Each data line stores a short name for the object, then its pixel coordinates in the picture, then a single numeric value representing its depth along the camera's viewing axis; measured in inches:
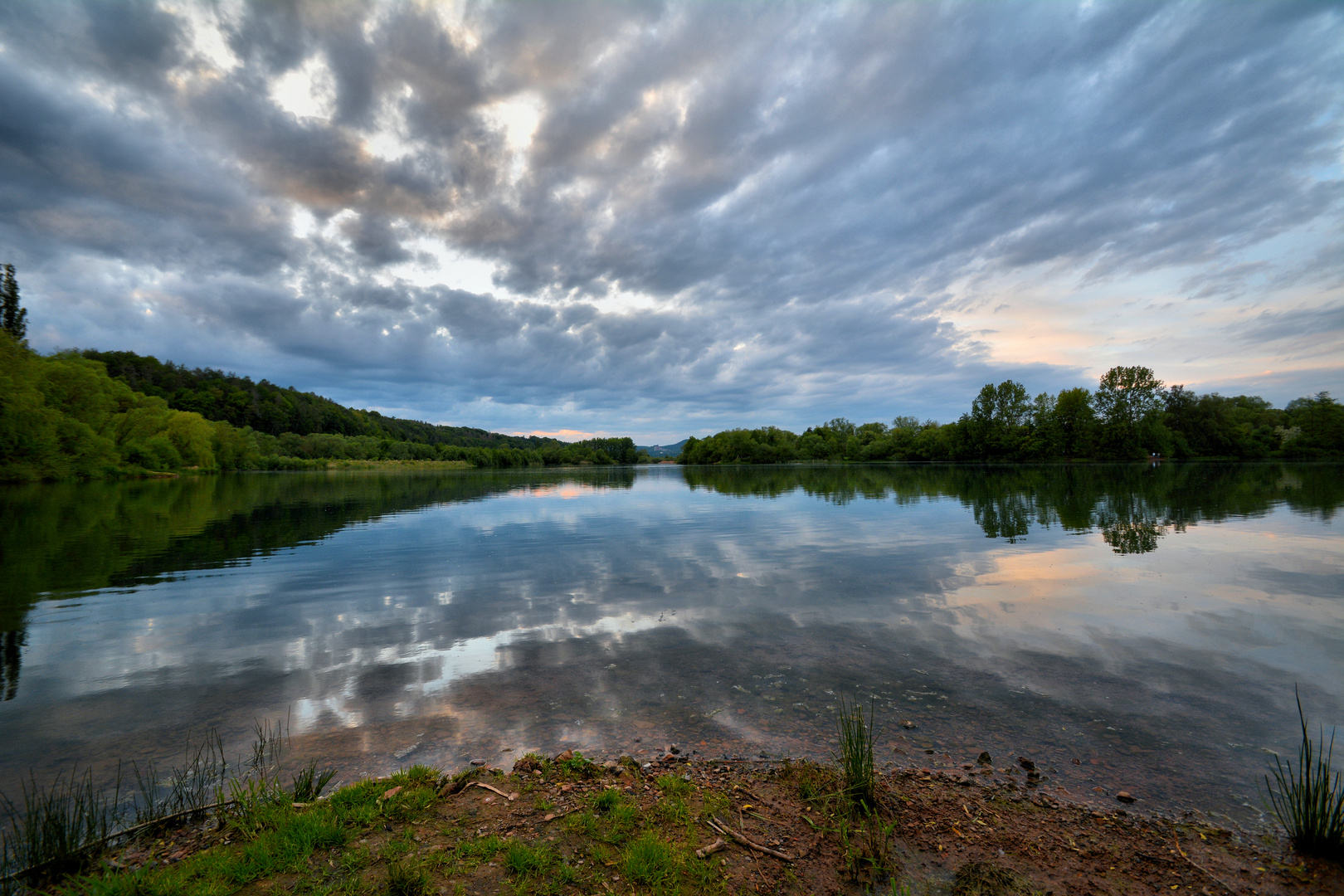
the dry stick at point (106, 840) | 143.3
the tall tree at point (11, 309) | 2770.7
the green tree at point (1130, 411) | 4045.3
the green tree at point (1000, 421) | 4894.2
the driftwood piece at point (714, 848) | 159.8
